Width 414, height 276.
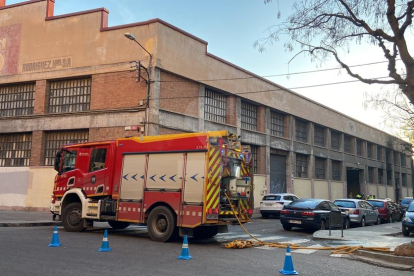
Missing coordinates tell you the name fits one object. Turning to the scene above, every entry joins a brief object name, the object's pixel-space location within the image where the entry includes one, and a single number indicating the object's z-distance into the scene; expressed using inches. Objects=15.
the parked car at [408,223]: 631.2
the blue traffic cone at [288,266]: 313.6
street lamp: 901.8
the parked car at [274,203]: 968.3
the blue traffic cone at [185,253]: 366.0
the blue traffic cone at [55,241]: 420.8
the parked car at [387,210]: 988.3
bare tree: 432.8
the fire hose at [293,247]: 444.4
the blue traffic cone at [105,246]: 396.5
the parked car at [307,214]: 649.6
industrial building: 944.3
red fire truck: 471.5
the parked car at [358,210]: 799.1
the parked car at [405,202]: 1398.1
